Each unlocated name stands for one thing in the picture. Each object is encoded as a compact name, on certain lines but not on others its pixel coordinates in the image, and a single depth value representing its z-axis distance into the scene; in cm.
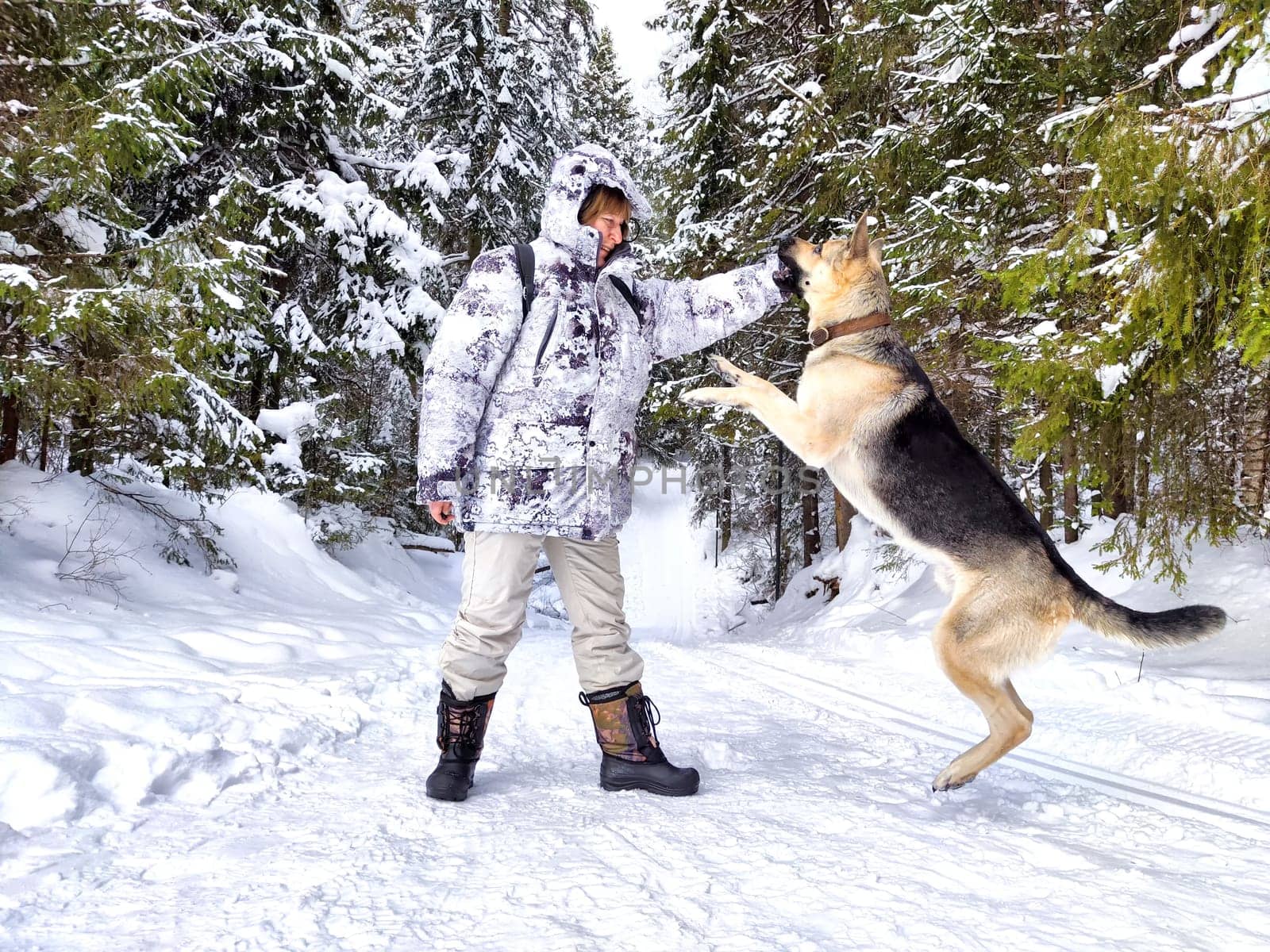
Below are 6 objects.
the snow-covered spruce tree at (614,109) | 2158
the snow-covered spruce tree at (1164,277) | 355
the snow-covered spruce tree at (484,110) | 1277
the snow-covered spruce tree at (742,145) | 1030
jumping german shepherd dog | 291
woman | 279
